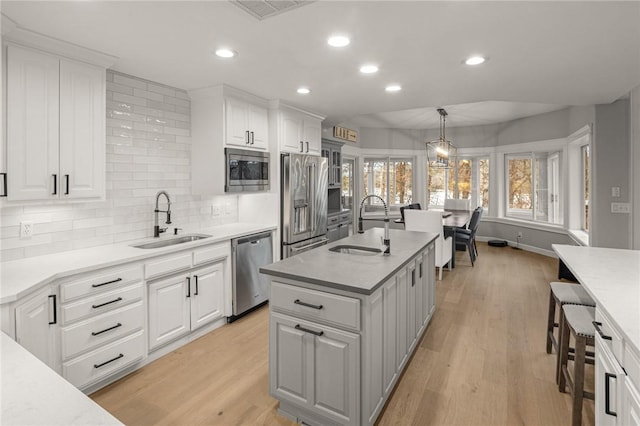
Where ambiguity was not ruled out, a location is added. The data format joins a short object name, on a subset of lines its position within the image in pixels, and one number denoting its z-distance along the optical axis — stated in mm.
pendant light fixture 5914
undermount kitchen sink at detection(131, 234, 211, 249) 3098
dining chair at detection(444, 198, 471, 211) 7801
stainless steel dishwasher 3504
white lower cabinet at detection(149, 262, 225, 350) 2748
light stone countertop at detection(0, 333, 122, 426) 810
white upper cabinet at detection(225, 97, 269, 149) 3586
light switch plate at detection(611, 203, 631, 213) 4188
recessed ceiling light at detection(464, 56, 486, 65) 2699
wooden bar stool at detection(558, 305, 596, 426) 1889
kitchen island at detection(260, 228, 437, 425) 1836
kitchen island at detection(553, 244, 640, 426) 1195
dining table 5492
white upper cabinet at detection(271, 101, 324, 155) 4164
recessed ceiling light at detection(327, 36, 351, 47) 2359
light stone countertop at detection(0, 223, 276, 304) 1850
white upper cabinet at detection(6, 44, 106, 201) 2172
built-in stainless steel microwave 3570
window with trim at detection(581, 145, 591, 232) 5758
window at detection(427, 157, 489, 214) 8070
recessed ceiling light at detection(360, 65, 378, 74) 2909
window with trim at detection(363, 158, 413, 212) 8297
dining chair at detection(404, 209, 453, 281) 4910
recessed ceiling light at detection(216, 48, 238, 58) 2578
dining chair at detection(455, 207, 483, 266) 5840
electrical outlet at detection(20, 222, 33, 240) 2479
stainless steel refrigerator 4137
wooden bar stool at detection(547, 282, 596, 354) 2305
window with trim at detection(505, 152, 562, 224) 6672
